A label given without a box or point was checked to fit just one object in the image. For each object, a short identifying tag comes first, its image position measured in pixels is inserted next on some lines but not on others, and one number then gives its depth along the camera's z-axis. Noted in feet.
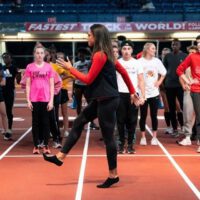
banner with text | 91.76
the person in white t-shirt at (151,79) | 30.40
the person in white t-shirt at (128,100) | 28.09
